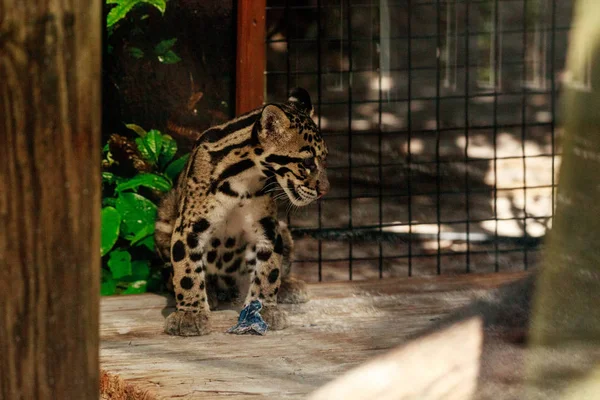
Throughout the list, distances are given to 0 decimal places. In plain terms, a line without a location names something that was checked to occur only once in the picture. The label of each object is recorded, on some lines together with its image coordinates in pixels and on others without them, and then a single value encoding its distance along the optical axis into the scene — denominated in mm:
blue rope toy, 9734
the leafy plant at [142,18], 11359
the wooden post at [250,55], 11422
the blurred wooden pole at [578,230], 6766
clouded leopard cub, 9625
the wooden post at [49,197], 4582
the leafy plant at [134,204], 11469
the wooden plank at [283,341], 8359
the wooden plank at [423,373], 7356
